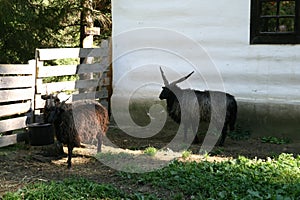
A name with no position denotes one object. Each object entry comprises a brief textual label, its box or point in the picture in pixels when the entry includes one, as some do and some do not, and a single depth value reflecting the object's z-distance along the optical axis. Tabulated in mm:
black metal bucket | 8195
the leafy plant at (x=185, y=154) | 7715
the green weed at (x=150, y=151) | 7863
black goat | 9086
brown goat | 7406
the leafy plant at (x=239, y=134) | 9734
